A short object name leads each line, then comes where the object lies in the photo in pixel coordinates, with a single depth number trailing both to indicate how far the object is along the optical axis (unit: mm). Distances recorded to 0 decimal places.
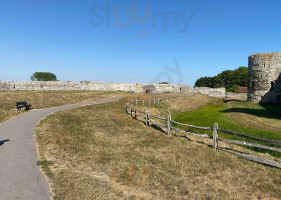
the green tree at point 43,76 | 106638
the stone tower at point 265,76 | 34062
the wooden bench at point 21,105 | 18453
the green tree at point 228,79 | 91062
